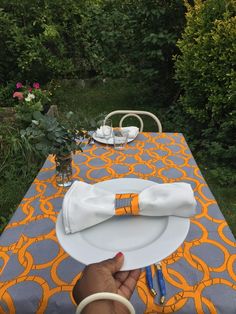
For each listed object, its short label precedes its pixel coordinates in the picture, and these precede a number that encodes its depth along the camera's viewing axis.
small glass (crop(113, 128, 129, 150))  1.93
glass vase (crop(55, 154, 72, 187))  1.53
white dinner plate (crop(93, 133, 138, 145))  1.98
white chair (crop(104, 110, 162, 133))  2.54
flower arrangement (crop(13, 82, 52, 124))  3.64
